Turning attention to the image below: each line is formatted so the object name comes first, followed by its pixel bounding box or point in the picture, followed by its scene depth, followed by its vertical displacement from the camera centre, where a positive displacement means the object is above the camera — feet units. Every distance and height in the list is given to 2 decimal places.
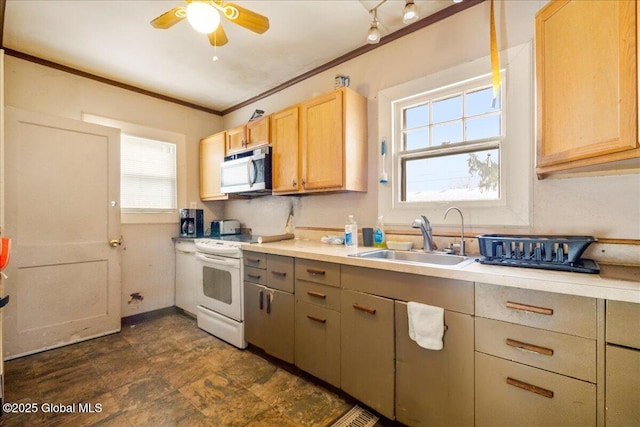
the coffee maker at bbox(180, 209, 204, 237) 11.34 -0.37
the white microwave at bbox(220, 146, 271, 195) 9.24 +1.44
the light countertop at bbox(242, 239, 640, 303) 3.34 -0.91
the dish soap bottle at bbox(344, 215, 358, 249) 7.39 -0.59
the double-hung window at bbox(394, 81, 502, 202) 6.28 +1.63
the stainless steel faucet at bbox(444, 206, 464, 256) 5.96 -0.52
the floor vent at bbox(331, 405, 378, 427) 5.31 -4.00
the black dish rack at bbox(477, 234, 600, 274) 4.18 -0.65
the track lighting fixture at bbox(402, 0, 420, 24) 5.45 +3.94
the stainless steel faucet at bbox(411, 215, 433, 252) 6.36 -0.45
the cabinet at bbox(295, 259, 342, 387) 5.99 -2.37
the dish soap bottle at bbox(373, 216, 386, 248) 7.38 -0.67
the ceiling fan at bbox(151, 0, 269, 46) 5.00 +3.96
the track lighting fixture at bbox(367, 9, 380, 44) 6.07 +3.87
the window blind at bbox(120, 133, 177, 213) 10.48 +1.53
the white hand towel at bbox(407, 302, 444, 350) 4.51 -1.85
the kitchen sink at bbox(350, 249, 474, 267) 5.82 -0.99
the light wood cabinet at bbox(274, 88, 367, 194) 7.43 +1.94
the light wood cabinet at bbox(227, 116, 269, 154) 9.61 +2.84
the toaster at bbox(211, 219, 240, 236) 11.68 -0.57
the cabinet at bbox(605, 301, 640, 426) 3.23 -1.79
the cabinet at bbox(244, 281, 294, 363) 6.96 -2.81
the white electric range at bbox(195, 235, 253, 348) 8.23 -2.38
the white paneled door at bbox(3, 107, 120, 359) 7.81 -0.47
